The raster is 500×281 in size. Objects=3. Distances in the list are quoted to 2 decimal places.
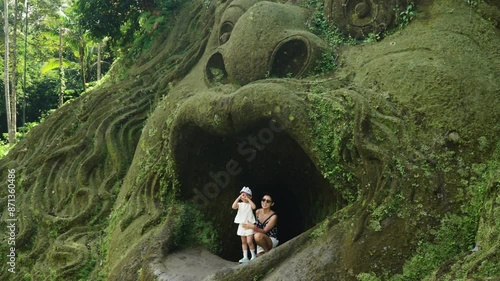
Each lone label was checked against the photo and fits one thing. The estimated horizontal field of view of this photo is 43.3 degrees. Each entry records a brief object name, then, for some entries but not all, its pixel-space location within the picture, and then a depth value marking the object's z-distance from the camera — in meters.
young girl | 6.29
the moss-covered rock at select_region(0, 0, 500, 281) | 5.18
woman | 6.25
